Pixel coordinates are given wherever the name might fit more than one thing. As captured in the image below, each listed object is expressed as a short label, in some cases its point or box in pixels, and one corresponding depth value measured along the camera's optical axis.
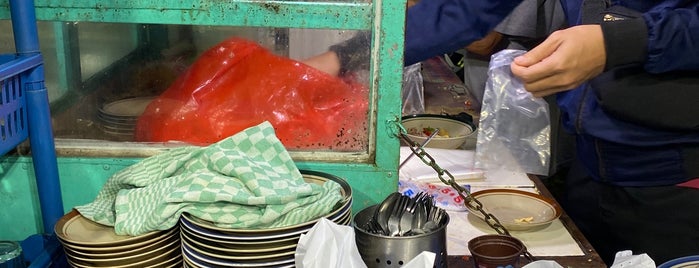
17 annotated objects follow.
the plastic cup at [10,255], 1.05
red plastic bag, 1.31
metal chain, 1.22
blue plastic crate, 1.03
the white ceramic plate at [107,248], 1.03
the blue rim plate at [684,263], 1.11
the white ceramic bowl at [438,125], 2.27
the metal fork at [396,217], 1.11
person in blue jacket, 1.49
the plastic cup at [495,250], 1.17
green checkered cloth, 1.03
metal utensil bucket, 1.04
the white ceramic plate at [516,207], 1.53
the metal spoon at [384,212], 1.12
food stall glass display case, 1.20
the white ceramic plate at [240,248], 1.01
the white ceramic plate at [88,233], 1.03
